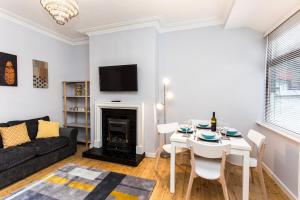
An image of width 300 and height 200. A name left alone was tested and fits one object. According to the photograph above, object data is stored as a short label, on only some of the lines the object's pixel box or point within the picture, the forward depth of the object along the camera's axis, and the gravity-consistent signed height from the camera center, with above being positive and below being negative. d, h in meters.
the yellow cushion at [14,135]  2.58 -0.69
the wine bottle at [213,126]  2.42 -0.48
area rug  2.01 -1.31
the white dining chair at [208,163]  1.70 -0.84
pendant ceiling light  1.73 +1.02
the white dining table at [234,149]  1.80 -0.66
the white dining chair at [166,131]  2.54 -0.64
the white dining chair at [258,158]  1.87 -0.85
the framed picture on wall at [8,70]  2.85 +0.49
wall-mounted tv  3.29 +0.39
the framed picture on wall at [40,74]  3.46 +0.50
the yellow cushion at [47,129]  3.15 -0.70
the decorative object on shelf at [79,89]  4.21 +0.16
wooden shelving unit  3.95 -0.32
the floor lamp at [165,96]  3.48 -0.01
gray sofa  2.26 -1.00
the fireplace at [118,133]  3.23 -0.84
